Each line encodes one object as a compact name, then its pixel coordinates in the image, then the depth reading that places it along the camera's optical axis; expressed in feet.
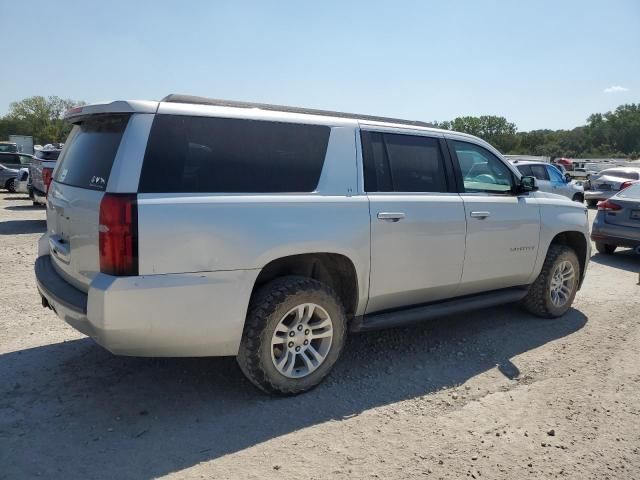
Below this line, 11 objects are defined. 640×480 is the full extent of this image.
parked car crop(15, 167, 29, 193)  55.06
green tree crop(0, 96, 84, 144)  262.26
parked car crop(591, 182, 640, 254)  29.58
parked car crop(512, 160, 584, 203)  46.44
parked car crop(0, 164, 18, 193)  63.77
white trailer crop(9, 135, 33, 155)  141.49
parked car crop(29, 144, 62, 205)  41.60
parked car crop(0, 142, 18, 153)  93.39
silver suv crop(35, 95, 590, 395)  9.91
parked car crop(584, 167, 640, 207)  60.18
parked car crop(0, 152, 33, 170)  65.72
